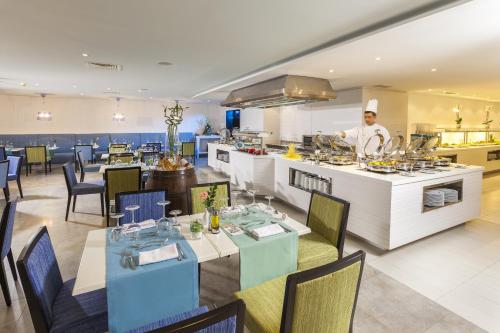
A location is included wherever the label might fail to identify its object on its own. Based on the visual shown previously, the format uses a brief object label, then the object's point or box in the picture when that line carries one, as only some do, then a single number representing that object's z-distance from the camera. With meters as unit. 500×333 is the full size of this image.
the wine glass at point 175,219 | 2.05
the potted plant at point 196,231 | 1.97
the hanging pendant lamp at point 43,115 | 10.23
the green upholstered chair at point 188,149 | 9.63
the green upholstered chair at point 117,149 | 7.89
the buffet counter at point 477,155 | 7.01
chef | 4.48
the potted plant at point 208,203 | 2.15
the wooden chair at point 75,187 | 4.35
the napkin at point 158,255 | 1.63
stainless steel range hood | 4.87
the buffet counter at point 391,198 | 3.15
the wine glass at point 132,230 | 1.99
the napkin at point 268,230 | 2.00
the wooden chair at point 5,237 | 2.29
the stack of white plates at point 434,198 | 3.53
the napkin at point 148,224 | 2.16
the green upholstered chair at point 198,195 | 2.71
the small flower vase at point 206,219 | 2.19
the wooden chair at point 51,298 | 1.34
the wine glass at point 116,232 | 1.94
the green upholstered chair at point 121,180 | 3.98
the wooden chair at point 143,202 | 2.51
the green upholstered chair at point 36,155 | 8.07
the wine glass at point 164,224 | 2.09
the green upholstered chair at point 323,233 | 2.27
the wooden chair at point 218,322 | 0.86
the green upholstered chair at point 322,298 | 1.17
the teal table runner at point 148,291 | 1.47
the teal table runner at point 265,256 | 1.89
